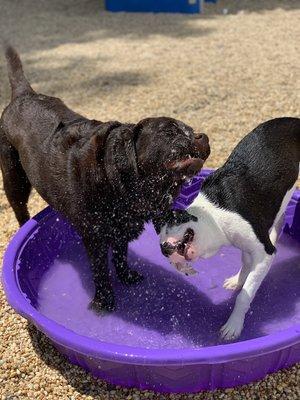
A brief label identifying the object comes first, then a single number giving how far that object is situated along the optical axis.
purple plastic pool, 2.40
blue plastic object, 9.64
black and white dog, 2.74
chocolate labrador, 2.47
